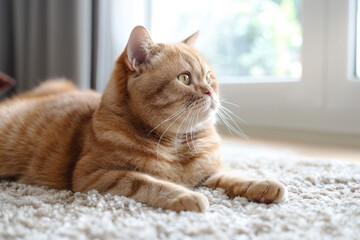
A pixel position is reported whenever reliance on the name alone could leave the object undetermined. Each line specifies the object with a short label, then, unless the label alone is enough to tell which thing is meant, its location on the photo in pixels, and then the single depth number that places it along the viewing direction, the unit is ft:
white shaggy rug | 2.27
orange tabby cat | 3.20
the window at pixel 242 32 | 6.82
